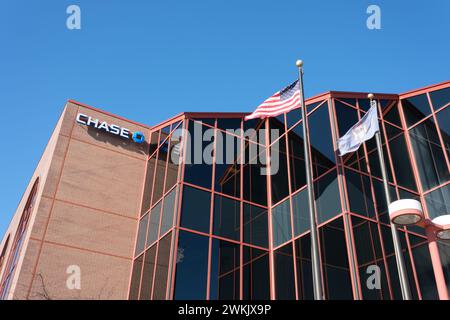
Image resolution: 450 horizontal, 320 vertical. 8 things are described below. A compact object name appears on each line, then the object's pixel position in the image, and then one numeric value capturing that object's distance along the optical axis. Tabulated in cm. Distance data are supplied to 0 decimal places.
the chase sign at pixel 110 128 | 2141
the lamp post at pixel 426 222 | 853
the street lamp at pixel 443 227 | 895
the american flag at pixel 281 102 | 1391
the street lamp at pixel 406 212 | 866
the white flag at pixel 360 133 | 1241
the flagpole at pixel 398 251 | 927
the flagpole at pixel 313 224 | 975
